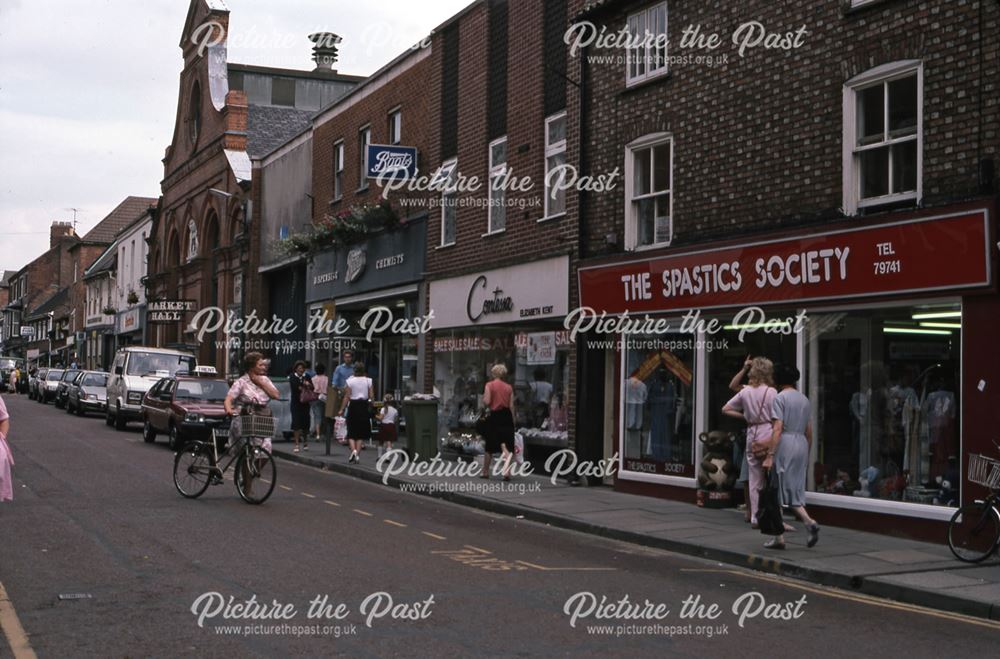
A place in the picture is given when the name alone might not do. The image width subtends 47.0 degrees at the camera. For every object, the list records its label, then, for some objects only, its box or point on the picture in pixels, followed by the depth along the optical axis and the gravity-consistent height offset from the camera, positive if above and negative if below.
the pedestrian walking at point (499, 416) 17.91 -0.56
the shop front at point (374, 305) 25.62 +1.81
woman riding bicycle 14.45 -0.21
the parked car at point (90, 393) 37.00 -0.65
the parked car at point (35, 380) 53.62 -0.44
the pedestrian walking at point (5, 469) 8.95 -0.77
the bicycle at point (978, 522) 10.84 -1.29
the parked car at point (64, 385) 43.50 -0.50
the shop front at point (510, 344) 19.47 +0.67
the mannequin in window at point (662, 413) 16.77 -0.44
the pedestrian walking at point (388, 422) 20.53 -0.78
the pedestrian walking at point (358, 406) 20.56 -0.50
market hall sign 46.94 +2.64
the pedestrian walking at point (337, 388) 23.56 -0.21
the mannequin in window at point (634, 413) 17.36 -0.45
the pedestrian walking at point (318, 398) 25.56 -0.48
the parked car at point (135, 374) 30.12 +0.00
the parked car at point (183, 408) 22.53 -0.68
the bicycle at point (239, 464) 14.41 -1.14
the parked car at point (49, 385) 50.14 -0.57
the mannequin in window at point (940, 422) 12.36 -0.36
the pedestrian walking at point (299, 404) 25.16 -0.59
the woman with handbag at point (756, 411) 12.78 -0.29
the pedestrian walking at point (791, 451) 11.51 -0.65
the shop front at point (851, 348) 11.98 +0.47
